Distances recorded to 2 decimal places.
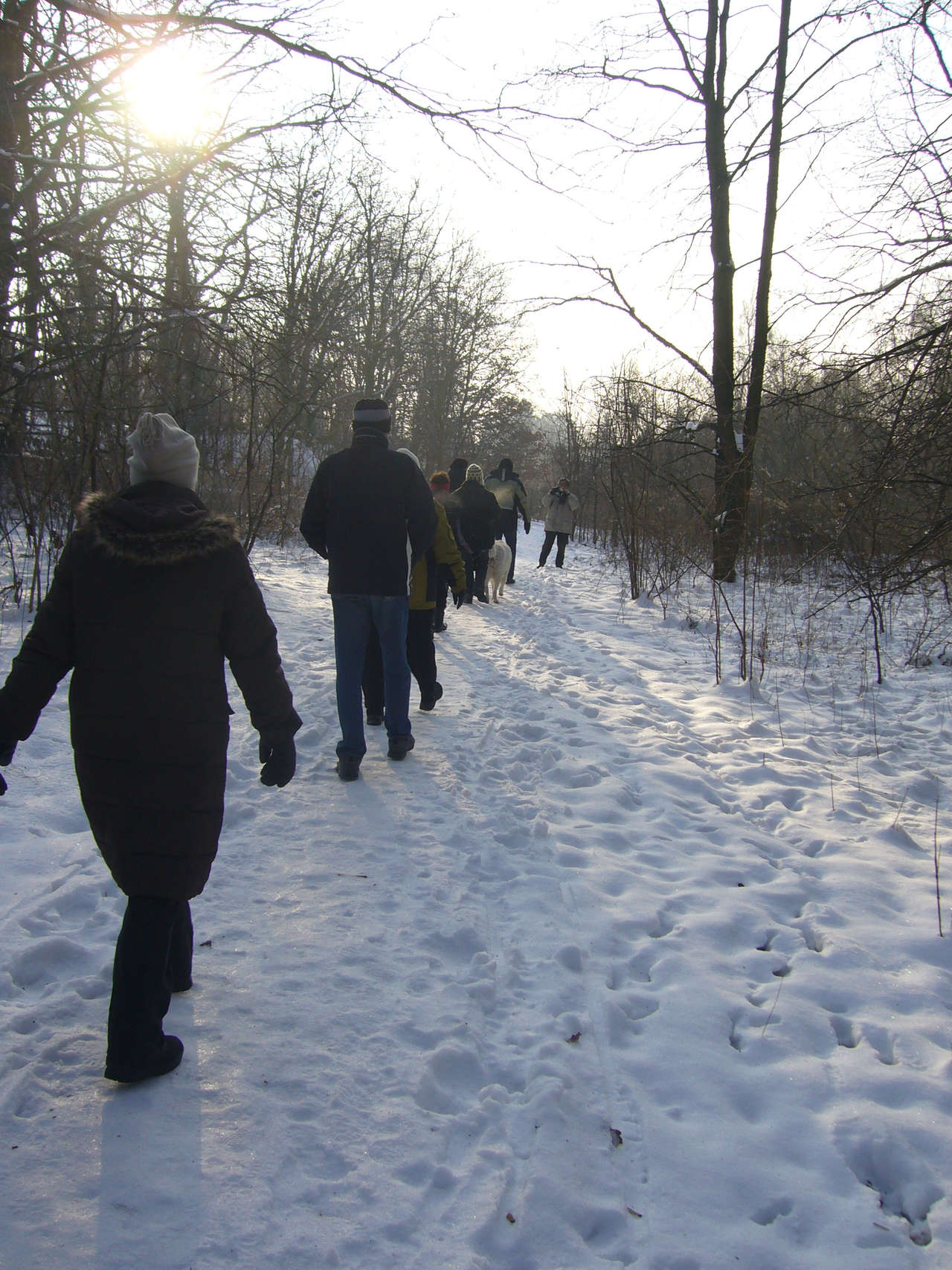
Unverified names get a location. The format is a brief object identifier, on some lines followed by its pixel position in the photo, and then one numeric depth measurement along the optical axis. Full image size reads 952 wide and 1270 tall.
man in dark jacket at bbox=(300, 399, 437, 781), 4.55
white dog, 11.58
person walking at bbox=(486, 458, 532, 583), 13.51
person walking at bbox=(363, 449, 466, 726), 5.52
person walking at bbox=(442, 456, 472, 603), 9.32
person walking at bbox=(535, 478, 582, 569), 15.52
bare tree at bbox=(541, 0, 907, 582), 10.02
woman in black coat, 2.11
